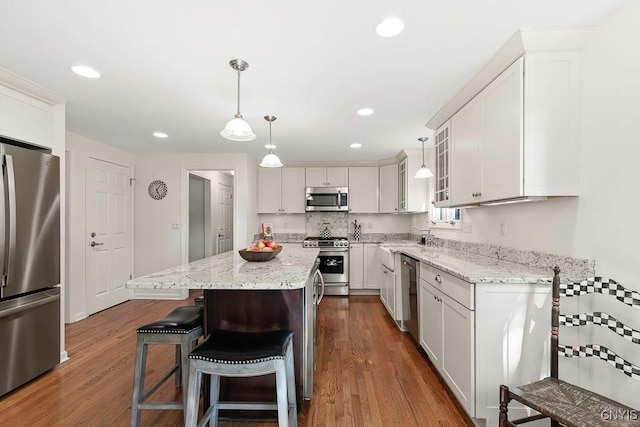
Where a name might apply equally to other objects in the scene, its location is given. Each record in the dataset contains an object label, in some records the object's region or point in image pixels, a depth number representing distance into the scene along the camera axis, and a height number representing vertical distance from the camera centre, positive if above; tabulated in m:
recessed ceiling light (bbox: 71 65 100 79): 2.12 +1.02
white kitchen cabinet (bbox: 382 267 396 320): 3.55 -0.96
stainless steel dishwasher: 2.90 -0.83
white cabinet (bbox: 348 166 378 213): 5.29 +0.42
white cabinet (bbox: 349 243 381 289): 5.05 -0.89
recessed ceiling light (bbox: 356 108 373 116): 2.87 +0.98
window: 3.47 -0.05
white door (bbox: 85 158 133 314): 3.90 -0.30
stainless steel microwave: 5.23 +0.26
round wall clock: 4.76 +0.34
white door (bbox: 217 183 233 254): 6.26 -0.10
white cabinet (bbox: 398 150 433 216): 4.46 +0.40
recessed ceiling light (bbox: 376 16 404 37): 1.59 +1.01
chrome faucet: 3.98 -0.34
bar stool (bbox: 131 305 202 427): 1.63 -0.72
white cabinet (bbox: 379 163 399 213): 5.14 +0.43
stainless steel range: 4.96 -0.84
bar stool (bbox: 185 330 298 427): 1.32 -0.65
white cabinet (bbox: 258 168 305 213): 5.34 +0.41
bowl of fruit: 2.28 -0.30
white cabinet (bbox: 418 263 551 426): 1.71 -0.72
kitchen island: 1.77 -0.60
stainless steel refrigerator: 2.14 -0.39
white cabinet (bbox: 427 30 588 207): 1.74 +0.59
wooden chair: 1.17 -0.78
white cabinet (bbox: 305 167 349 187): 5.31 +0.64
